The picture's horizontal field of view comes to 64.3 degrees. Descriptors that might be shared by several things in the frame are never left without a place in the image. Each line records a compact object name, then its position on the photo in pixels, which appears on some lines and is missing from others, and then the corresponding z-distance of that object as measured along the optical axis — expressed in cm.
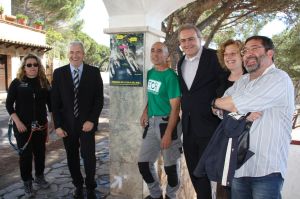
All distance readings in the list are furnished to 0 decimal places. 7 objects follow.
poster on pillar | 287
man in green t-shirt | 246
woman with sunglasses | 304
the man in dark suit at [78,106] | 285
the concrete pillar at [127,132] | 290
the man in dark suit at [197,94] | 226
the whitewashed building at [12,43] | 1426
